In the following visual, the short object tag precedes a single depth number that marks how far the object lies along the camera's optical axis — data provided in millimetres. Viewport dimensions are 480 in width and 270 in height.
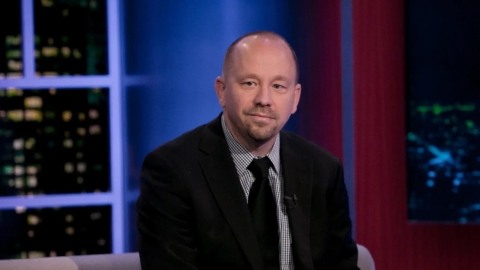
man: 4826
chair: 5017
